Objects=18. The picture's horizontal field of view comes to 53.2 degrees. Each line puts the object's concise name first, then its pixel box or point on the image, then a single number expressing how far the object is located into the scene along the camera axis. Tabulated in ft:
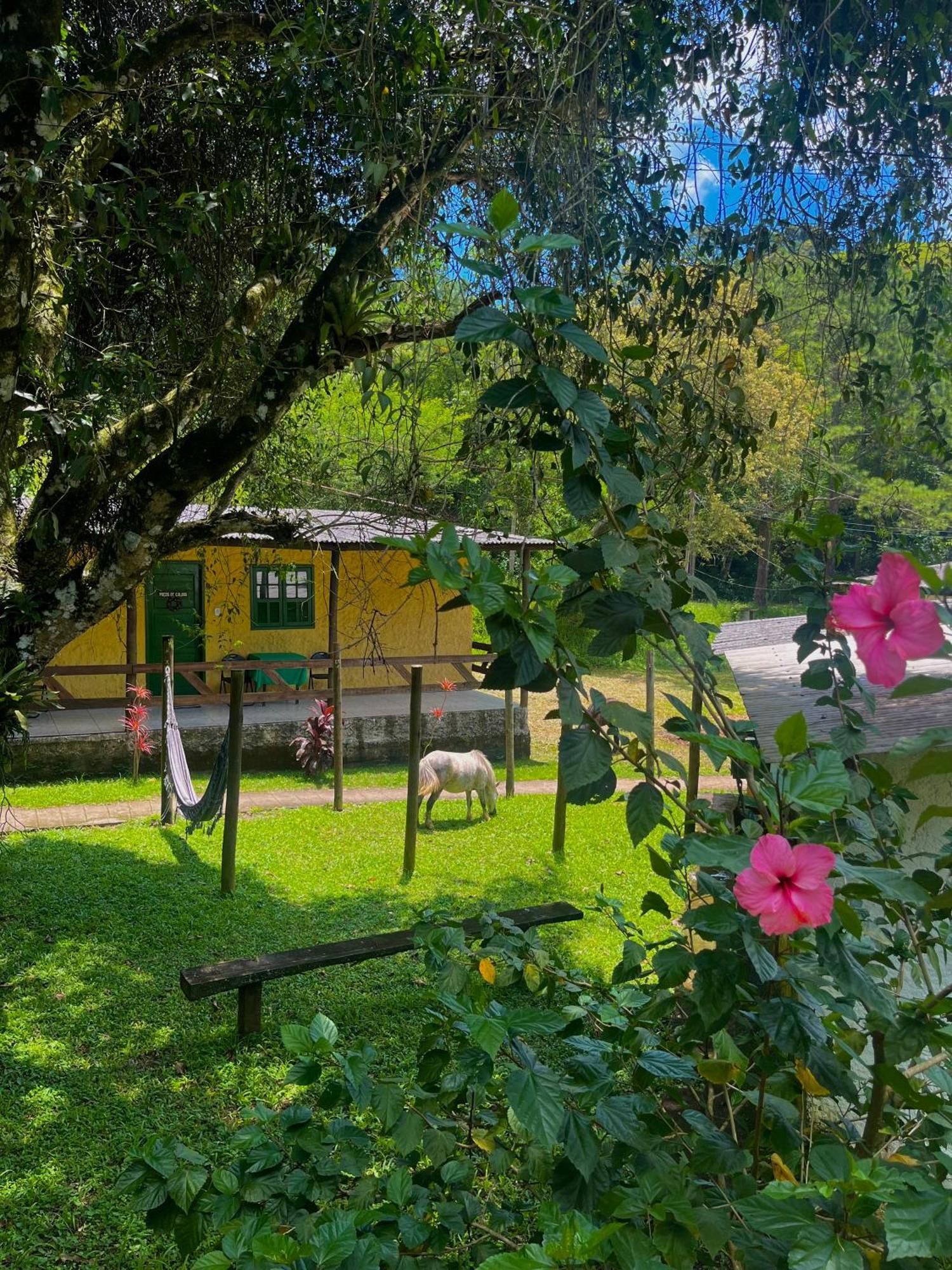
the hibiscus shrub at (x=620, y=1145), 2.68
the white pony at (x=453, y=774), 27.17
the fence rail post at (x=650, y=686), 33.20
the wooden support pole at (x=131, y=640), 30.35
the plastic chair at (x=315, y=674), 38.81
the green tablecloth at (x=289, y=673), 39.09
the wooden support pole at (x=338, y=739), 28.09
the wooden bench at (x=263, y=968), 12.91
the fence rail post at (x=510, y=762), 30.58
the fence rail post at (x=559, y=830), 24.02
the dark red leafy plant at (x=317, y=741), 32.35
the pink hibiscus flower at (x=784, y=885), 2.44
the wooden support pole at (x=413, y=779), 22.18
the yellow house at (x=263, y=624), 36.11
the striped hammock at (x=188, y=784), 21.27
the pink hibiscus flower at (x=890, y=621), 2.27
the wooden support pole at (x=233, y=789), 20.03
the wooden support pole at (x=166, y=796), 25.61
